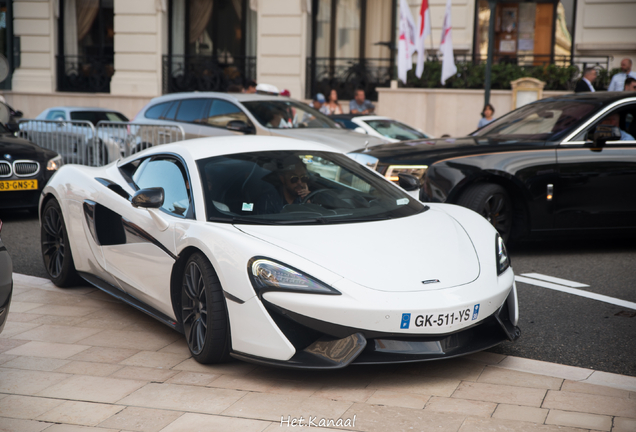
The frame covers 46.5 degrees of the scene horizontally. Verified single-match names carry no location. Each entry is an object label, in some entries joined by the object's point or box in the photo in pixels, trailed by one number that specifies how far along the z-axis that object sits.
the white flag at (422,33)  17.30
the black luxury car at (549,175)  7.01
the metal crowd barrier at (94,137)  11.58
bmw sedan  9.24
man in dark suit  13.25
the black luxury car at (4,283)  3.57
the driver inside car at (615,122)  7.29
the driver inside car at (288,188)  4.51
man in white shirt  14.71
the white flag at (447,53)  16.91
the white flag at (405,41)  17.05
